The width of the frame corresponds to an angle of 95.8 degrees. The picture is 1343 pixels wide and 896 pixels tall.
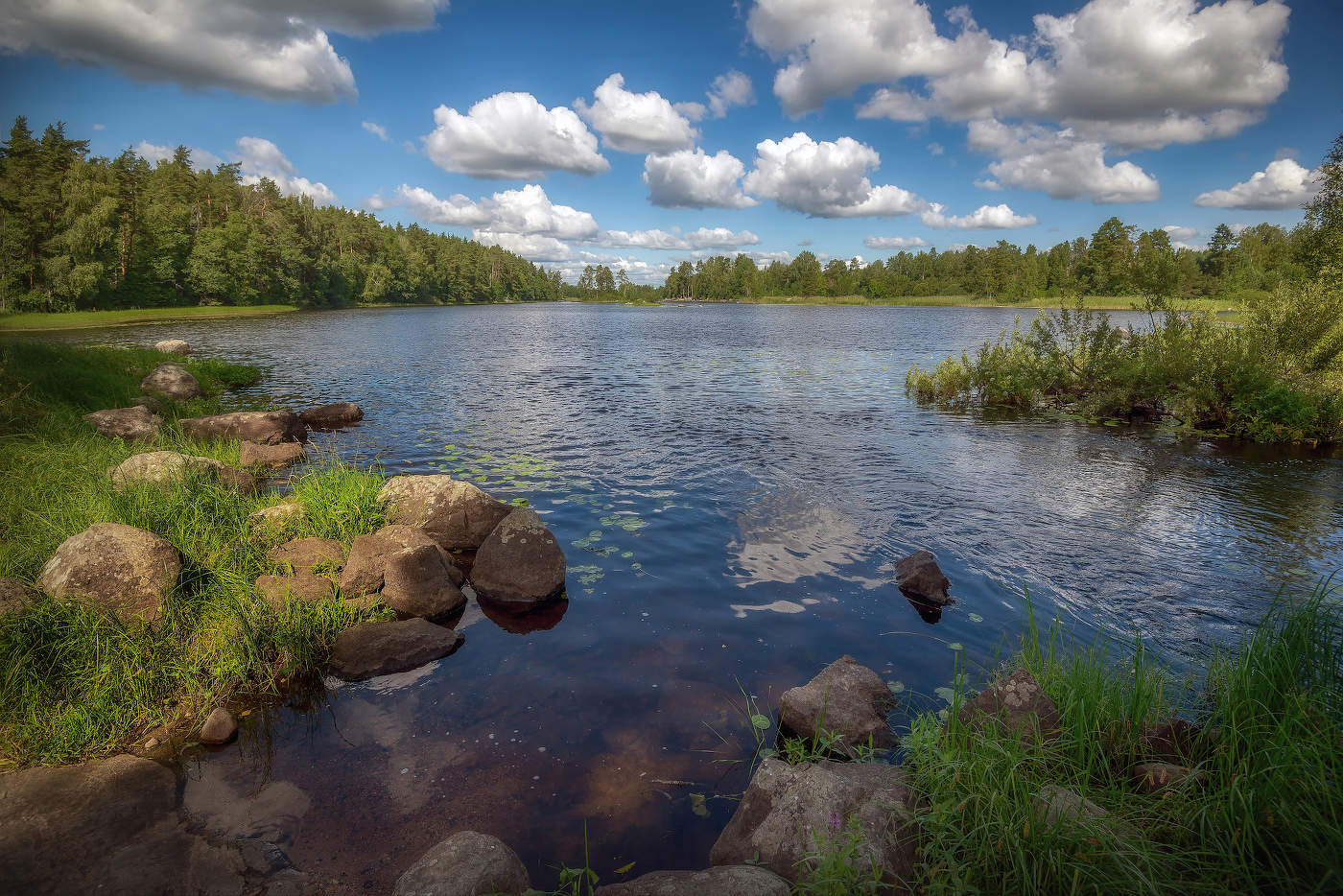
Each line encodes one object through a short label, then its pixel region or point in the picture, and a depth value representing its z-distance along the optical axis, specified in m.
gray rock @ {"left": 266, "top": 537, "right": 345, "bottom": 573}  10.77
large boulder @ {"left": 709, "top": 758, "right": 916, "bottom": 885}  4.88
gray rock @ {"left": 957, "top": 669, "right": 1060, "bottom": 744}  6.09
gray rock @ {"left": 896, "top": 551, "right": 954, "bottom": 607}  11.20
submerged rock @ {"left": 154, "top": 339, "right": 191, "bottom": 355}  39.31
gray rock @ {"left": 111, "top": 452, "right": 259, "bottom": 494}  11.86
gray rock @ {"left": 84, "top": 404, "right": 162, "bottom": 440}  18.75
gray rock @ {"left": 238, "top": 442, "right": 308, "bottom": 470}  17.16
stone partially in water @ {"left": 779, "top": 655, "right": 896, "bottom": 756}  7.26
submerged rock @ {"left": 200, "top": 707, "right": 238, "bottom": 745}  7.62
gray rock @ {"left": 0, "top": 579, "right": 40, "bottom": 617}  7.66
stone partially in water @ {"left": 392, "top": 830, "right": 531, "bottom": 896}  4.80
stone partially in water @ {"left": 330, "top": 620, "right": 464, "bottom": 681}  9.22
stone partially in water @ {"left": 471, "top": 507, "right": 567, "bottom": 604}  11.35
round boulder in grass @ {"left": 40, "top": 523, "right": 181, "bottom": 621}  8.22
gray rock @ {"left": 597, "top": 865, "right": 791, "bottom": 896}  4.58
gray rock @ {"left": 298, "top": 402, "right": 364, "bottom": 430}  25.69
